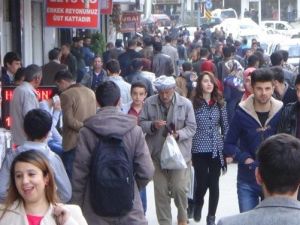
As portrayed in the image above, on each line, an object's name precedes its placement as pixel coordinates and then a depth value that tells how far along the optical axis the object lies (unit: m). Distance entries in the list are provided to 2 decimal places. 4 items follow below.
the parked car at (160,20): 53.86
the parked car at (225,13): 64.69
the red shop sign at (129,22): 30.92
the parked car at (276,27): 54.83
